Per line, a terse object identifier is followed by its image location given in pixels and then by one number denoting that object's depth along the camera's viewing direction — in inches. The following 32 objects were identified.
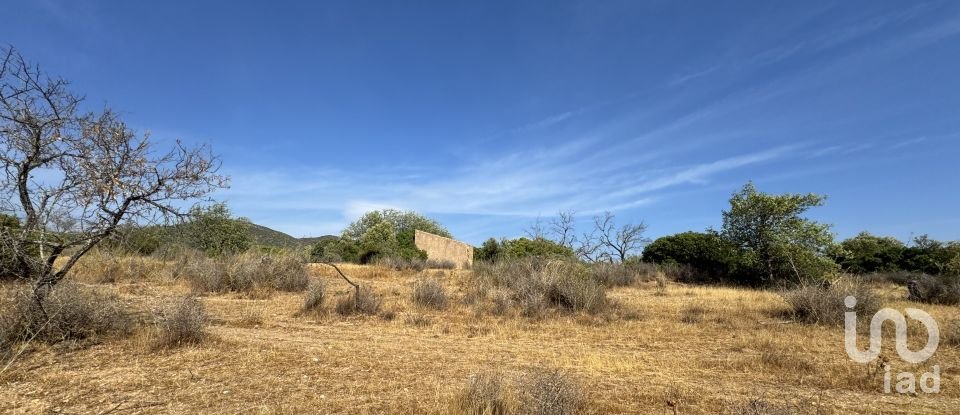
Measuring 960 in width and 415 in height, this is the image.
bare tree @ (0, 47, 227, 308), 250.5
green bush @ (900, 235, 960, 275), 997.4
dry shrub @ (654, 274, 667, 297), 624.1
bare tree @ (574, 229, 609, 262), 739.1
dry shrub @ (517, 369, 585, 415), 154.3
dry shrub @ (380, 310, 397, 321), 392.8
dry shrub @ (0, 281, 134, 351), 247.8
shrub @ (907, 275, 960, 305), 530.0
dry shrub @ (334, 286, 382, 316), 407.8
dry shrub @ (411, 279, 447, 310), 453.4
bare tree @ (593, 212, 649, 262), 989.2
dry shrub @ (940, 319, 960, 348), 298.0
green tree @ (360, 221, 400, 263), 1152.8
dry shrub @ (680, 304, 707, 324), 397.5
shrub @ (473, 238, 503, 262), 1635.6
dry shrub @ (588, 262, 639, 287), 702.4
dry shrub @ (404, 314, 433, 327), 366.6
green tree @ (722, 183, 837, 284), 708.7
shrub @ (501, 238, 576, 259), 722.7
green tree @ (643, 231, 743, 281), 814.5
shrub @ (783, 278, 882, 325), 370.3
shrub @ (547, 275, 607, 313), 439.5
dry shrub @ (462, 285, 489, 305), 476.1
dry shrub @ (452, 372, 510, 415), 161.9
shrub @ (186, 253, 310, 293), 526.0
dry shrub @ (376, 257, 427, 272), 866.8
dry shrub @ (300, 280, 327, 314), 408.5
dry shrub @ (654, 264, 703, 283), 845.8
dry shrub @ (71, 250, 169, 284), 508.7
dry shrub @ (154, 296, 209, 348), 258.4
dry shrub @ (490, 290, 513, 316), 428.1
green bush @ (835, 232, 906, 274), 1151.6
